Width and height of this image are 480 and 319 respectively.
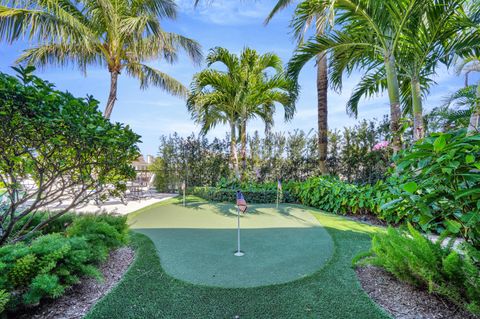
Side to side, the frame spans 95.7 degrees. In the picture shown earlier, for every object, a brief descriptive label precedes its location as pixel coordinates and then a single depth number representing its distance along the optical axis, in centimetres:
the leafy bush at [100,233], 254
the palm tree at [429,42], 399
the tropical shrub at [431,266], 168
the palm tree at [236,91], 809
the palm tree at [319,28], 434
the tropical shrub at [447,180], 131
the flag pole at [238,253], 310
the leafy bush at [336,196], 511
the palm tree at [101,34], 559
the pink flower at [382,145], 509
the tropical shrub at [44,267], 167
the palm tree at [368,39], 389
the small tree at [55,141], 189
